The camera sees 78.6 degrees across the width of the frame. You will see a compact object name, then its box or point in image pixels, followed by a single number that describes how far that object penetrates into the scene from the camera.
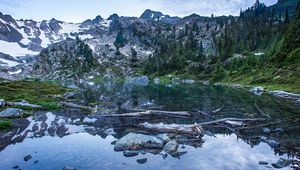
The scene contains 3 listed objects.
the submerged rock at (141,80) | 106.80
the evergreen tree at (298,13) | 83.02
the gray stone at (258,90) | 53.97
